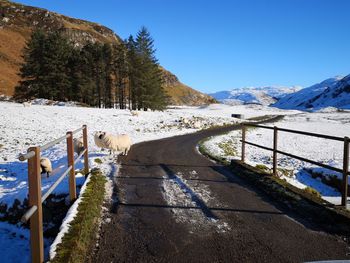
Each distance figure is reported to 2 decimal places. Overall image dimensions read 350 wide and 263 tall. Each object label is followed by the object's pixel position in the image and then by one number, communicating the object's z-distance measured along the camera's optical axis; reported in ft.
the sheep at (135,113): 120.55
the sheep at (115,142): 45.01
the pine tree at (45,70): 173.68
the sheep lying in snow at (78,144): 43.16
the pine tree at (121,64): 197.26
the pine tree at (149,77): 184.55
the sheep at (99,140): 45.50
